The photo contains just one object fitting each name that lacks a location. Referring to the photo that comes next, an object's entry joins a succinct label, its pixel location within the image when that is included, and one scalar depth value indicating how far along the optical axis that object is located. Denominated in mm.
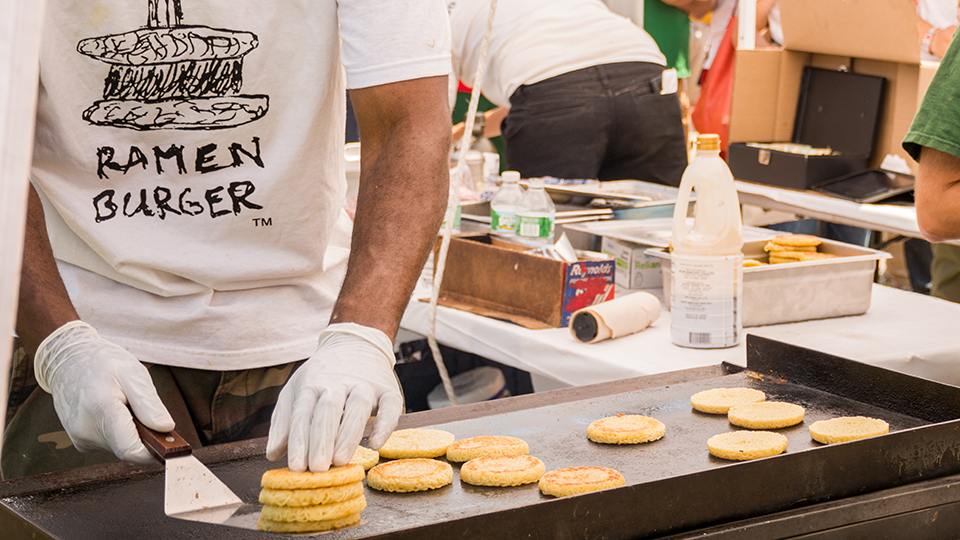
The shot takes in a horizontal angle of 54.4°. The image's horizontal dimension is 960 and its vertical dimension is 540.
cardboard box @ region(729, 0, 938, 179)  3609
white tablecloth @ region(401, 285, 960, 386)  2084
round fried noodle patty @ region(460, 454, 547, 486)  1328
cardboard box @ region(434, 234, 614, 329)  2314
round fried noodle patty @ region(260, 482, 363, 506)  1114
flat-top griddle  1093
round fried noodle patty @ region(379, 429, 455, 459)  1450
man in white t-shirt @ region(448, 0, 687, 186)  3896
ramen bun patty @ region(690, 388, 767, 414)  1617
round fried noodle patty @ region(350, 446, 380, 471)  1413
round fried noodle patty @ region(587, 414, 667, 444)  1477
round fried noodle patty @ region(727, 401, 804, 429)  1530
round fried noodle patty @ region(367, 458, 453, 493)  1312
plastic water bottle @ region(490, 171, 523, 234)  2787
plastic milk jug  2027
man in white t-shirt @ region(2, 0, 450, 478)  1527
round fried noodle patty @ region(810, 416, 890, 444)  1411
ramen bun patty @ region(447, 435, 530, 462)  1424
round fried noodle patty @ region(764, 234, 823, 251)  2430
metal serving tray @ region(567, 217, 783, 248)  2498
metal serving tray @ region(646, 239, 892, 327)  2240
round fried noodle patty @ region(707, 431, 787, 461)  1394
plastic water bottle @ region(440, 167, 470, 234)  2930
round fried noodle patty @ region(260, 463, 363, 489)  1115
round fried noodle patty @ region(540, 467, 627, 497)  1270
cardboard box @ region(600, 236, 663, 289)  2586
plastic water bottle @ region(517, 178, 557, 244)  2646
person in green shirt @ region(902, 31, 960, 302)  1954
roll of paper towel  2178
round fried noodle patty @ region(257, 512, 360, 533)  1122
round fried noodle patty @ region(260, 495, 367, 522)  1112
